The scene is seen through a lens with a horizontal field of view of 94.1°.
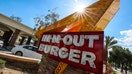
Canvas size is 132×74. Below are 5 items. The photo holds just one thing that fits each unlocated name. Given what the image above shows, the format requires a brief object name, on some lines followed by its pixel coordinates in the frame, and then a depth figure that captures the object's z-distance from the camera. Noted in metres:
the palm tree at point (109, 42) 12.50
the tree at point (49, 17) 12.35
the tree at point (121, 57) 19.10
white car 5.97
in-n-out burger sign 1.43
